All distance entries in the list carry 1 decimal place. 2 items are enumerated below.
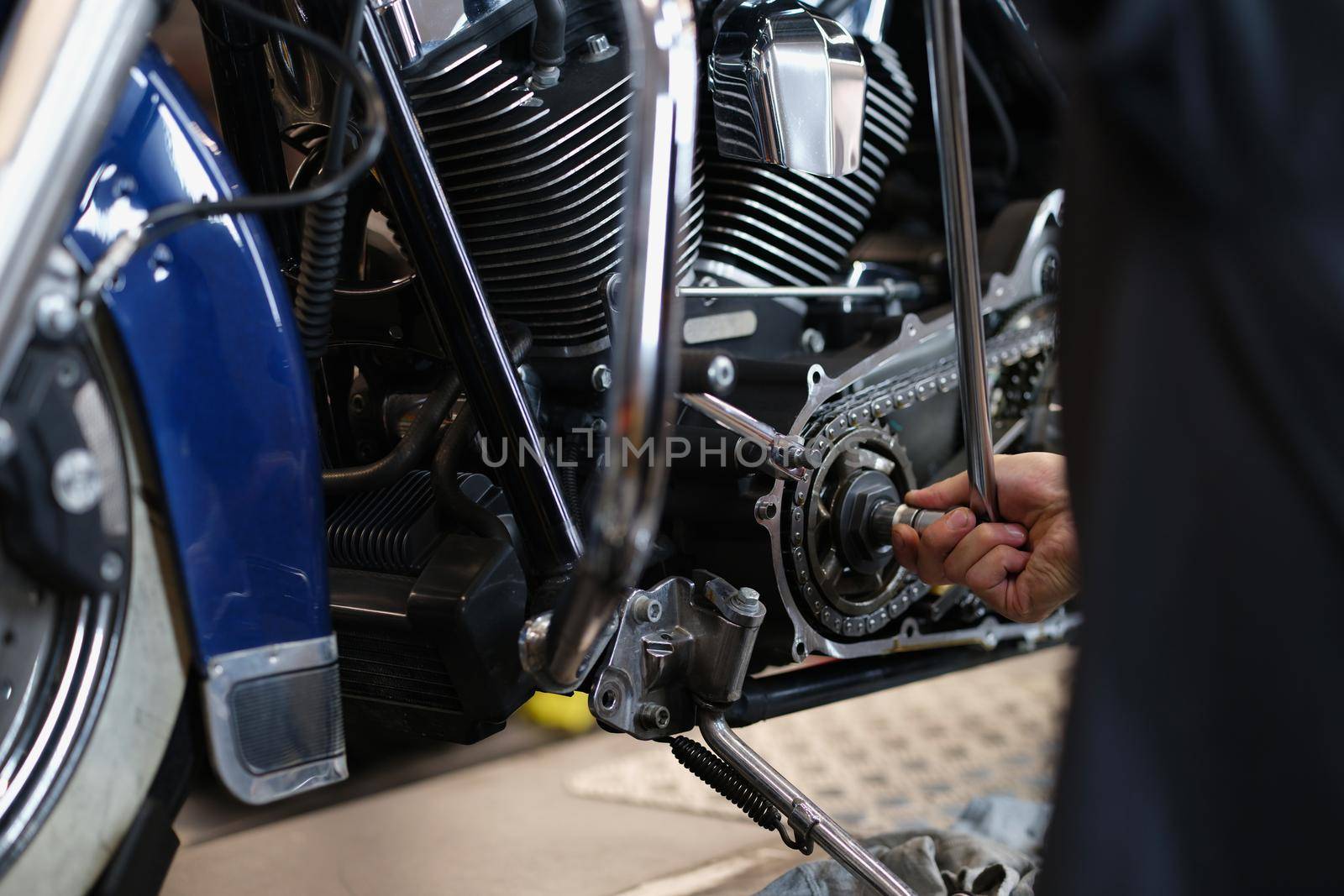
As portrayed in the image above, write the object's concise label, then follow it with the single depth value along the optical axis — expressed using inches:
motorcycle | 24.7
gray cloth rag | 46.8
